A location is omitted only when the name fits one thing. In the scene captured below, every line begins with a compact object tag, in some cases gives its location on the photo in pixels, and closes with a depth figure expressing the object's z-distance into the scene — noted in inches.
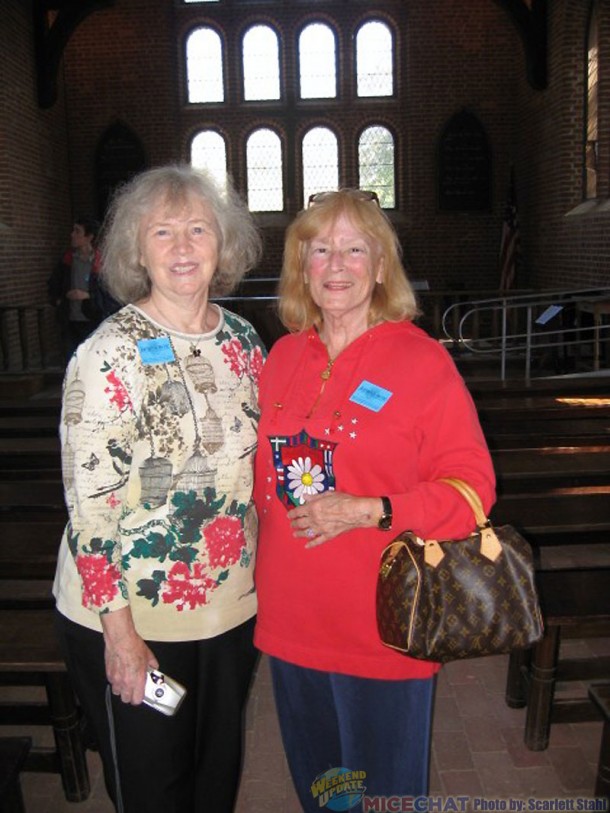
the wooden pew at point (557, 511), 119.5
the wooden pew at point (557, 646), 103.4
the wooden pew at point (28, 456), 192.4
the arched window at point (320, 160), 494.6
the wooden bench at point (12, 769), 75.3
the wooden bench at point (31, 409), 232.3
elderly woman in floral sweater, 60.0
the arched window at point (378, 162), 491.2
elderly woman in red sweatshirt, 61.6
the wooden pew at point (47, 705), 97.0
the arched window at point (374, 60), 478.9
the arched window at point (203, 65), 486.6
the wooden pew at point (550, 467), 151.0
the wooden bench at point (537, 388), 228.2
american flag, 426.9
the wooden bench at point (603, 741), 87.4
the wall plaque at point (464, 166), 476.4
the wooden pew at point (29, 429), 214.8
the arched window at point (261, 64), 482.6
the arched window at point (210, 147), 494.0
